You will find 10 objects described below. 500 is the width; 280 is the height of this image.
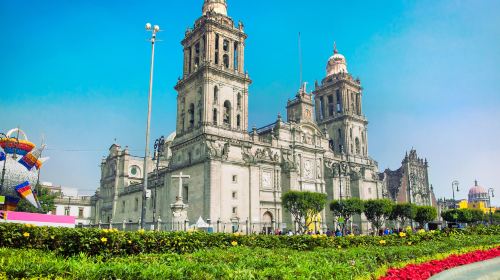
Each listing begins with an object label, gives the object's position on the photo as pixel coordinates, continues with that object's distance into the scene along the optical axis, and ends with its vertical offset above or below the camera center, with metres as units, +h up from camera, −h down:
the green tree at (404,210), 53.06 +0.44
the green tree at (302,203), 44.28 +1.23
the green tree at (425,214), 54.27 -0.12
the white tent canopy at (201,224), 36.75 -1.00
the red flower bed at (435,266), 9.91 -1.67
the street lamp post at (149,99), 24.50 +7.49
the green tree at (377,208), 49.88 +0.68
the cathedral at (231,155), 46.62 +8.12
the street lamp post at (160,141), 34.97 +6.62
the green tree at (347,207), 48.78 +0.81
